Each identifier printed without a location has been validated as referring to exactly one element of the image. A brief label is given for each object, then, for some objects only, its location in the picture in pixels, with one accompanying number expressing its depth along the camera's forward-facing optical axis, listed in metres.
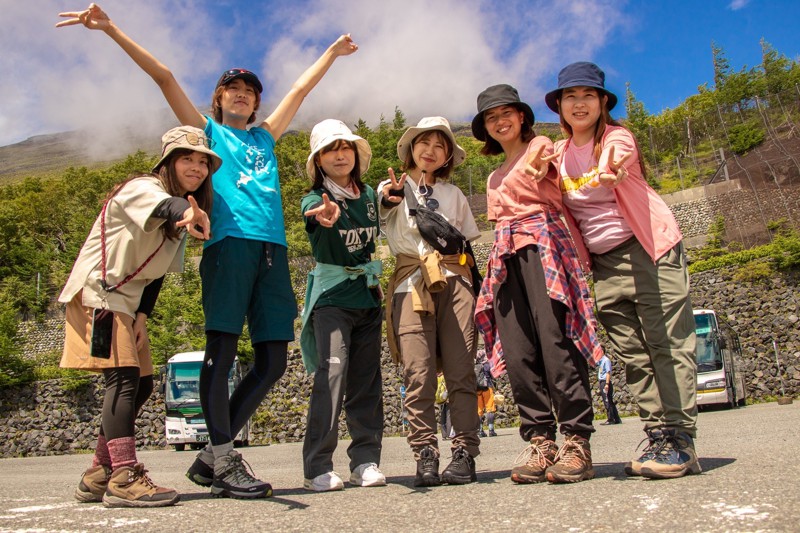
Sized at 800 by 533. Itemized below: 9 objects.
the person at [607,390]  16.65
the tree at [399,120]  63.83
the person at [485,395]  13.20
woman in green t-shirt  3.79
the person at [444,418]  12.58
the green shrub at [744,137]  37.66
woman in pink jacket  3.34
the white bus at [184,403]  18.95
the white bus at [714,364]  17.62
